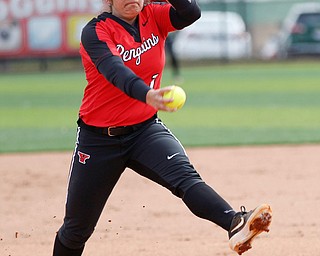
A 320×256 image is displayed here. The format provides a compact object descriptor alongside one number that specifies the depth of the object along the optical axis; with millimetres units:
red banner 54687
